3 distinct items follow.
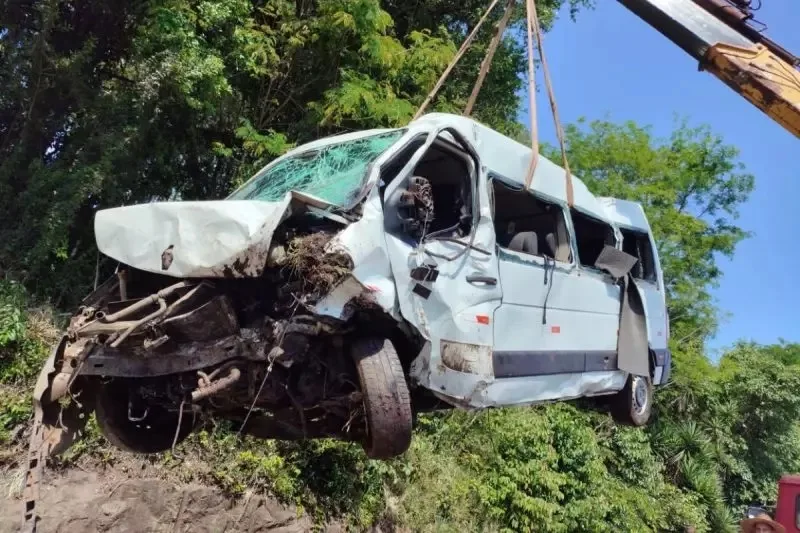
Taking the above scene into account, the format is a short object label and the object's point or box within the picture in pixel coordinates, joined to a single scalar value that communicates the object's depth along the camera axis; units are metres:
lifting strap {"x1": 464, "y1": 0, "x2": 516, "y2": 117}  6.35
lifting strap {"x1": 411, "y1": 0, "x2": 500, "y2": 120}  6.30
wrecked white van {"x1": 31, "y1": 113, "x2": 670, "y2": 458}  3.58
